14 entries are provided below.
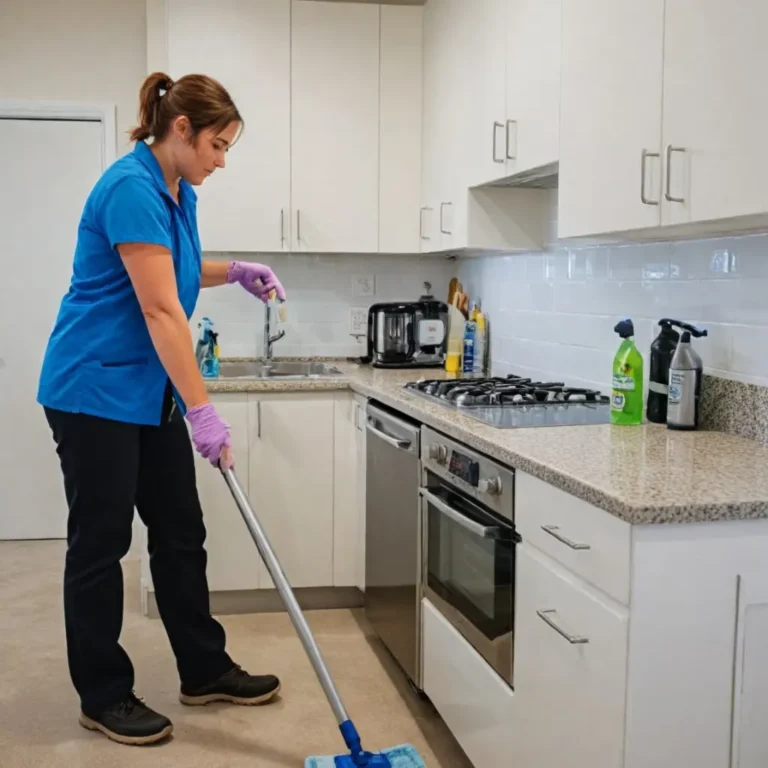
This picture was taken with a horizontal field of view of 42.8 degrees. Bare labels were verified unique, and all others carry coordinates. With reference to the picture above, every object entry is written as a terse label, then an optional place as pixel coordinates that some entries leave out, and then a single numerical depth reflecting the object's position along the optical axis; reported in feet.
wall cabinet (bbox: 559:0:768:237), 5.18
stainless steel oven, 6.33
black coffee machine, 12.33
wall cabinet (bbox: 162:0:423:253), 11.67
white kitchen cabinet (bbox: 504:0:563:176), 7.75
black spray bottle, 7.38
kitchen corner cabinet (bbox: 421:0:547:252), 9.35
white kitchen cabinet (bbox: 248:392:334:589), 10.90
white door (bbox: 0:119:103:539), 13.80
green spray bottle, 7.18
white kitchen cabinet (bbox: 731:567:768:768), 4.80
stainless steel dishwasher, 8.42
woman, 7.14
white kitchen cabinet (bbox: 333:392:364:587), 11.02
